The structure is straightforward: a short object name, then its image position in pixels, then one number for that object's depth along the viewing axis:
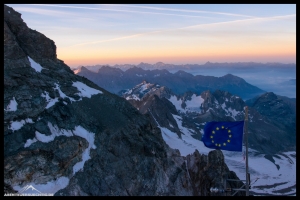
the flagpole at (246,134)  20.15
